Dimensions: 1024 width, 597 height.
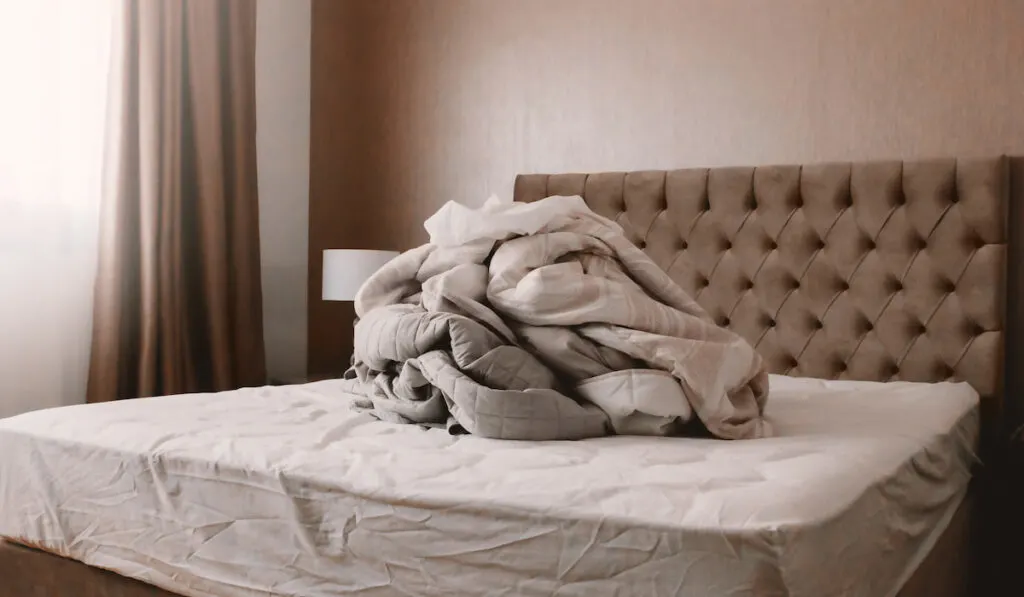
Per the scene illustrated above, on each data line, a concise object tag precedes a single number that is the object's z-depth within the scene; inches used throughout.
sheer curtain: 107.8
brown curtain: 116.0
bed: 41.0
